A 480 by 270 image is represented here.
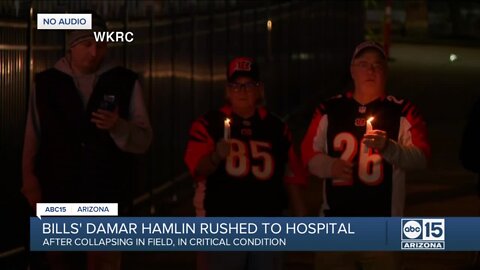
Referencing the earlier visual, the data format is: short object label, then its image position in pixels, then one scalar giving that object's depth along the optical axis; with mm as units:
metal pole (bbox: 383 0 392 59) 41553
